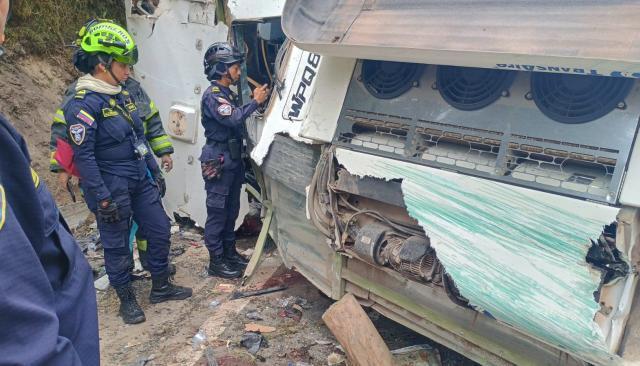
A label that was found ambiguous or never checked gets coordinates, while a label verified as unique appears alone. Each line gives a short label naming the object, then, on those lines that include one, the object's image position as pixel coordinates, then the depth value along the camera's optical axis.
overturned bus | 1.63
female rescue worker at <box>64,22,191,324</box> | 3.21
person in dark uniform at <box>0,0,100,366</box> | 0.82
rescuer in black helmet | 3.81
